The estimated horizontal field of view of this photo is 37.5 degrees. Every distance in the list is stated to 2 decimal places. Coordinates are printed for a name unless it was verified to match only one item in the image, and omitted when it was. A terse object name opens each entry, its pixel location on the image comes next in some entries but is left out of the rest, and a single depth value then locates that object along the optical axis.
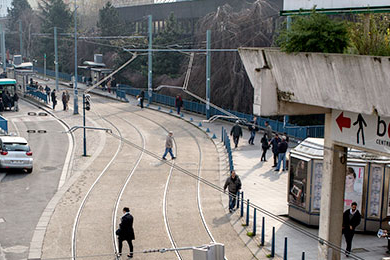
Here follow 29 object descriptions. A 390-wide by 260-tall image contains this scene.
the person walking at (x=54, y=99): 45.91
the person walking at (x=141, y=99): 46.66
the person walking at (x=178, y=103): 43.09
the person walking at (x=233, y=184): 18.56
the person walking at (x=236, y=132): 29.52
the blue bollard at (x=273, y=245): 14.54
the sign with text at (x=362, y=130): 10.27
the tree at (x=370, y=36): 10.13
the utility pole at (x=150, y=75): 48.31
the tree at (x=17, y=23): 99.62
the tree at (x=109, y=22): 70.56
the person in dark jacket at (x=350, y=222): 14.45
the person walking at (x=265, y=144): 26.17
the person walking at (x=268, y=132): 27.12
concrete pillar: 12.05
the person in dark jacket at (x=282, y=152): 23.75
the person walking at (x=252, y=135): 30.85
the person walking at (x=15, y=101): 44.75
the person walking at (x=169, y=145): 26.47
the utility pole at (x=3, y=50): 73.41
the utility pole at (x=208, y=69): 39.59
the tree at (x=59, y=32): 79.12
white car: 24.00
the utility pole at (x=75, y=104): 41.92
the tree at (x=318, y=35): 10.84
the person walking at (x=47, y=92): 50.56
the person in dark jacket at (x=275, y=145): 24.84
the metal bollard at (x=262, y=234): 15.43
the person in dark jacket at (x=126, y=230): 14.62
